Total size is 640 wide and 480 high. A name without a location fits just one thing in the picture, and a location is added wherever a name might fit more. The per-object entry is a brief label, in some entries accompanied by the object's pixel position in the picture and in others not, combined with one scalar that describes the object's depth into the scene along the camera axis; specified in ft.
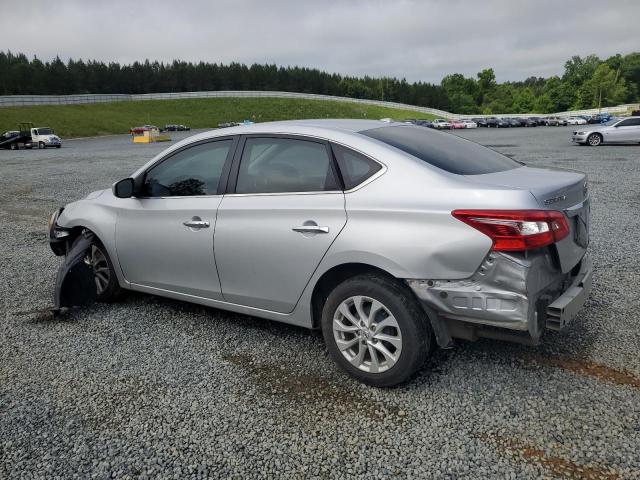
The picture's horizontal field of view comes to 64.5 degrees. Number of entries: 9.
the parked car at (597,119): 205.96
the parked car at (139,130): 146.47
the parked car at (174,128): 219.41
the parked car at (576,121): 203.51
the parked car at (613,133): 75.20
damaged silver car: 9.18
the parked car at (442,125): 198.04
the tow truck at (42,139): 120.67
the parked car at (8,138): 117.60
